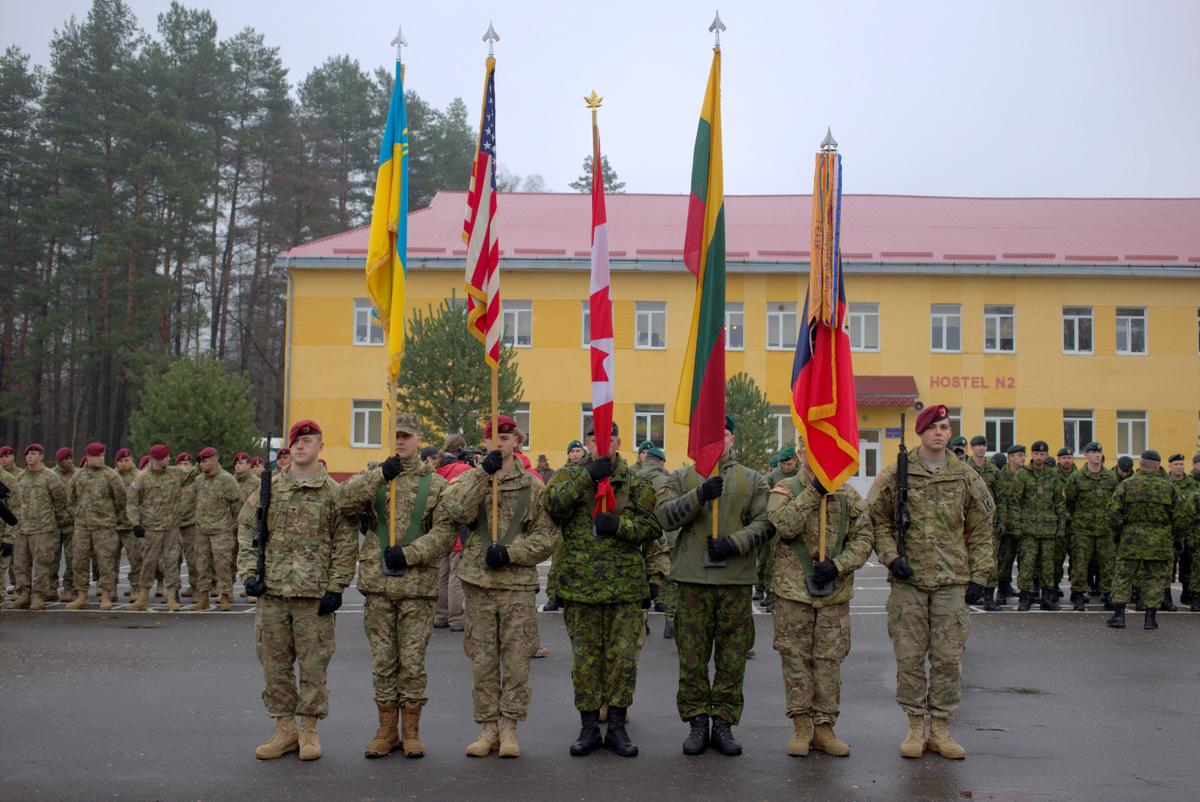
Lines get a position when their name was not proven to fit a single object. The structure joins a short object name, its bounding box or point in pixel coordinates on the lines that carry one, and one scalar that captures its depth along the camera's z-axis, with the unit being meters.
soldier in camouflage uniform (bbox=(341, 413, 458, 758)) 7.25
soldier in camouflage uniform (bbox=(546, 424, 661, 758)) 7.32
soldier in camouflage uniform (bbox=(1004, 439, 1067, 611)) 14.92
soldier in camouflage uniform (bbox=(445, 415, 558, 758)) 7.28
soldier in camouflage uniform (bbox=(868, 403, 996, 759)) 7.34
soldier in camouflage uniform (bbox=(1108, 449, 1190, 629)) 13.49
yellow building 35.44
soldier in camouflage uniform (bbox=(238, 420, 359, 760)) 7.22
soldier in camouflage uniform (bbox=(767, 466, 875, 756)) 7.29
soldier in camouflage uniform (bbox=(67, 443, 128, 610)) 15.23
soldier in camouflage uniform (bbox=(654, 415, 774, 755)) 7.33
